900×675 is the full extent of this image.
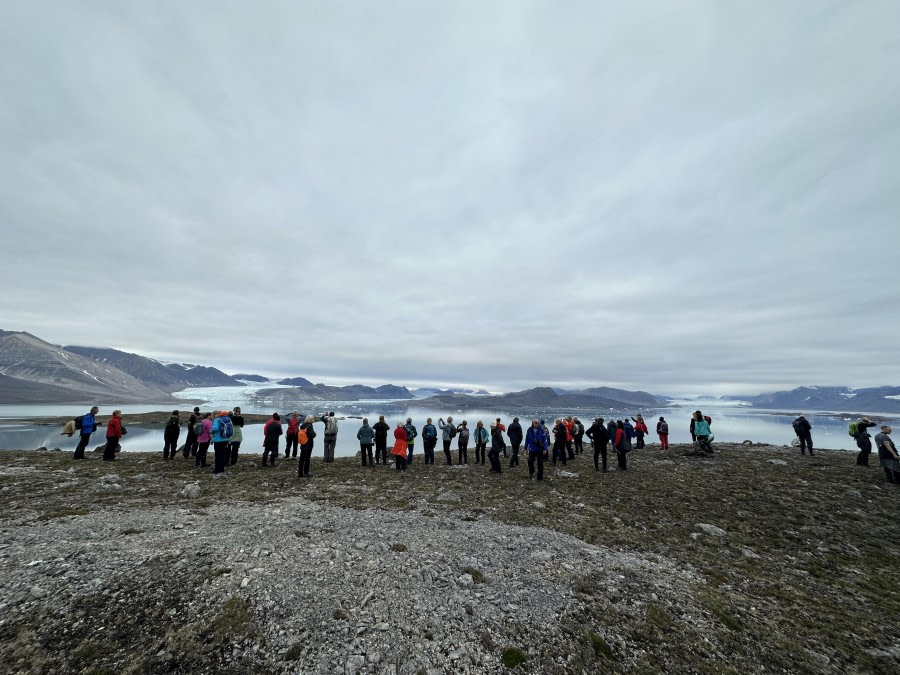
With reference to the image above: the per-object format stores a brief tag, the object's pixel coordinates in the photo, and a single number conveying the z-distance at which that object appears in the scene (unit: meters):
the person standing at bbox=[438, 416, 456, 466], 24.17
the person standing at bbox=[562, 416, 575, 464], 24.83
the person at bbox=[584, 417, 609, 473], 20.91
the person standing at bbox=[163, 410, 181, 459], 20.78
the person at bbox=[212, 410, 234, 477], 17.89
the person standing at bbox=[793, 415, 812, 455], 24.05
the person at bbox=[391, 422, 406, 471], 20.78
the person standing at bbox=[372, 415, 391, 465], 22.70
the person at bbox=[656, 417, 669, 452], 27.52
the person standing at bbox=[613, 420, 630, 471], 20.59
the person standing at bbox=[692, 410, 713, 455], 24.53
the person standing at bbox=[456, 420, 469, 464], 24.12
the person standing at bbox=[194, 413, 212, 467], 19.61
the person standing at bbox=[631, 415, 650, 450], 29.25
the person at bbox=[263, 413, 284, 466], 20.39
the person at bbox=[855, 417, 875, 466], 19.98
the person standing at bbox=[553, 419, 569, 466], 23.58
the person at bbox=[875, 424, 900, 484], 16.38
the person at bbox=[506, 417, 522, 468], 21.45
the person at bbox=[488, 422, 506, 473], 20.83
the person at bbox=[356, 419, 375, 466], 22.27
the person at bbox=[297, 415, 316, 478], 18.02
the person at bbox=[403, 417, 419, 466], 22.40
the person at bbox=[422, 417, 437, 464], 23.39
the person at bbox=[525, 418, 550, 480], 18.95
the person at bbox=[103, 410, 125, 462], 20.23
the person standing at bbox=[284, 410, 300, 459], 20.95
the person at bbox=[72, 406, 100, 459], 19.59
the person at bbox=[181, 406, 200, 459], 21.94
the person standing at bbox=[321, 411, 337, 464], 21.75
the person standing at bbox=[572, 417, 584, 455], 27.66
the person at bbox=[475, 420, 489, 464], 23.98
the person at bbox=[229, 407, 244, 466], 19.80
